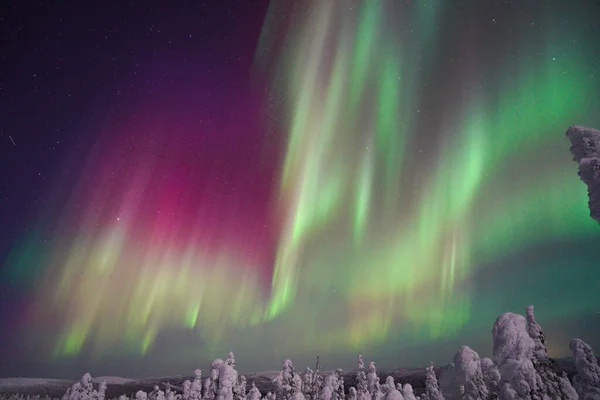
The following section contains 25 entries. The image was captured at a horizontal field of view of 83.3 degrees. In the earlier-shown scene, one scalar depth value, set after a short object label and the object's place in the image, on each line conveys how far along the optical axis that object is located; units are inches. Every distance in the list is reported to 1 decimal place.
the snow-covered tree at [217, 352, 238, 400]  1227.9
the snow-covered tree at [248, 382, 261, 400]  2007.3
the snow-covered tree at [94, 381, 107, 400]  2154.3
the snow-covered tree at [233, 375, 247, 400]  1263.8
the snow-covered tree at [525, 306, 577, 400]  802.2
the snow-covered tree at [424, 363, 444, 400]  2122.7
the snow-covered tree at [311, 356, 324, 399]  2003.7
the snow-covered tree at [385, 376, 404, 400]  1221.2
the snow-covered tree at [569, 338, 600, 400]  1207.6
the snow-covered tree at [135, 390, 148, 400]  2574.3
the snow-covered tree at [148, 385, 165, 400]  3228.6
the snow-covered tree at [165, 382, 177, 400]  3080.0
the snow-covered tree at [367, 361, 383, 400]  2196.1
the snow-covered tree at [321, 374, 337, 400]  1416.1
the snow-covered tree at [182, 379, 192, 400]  2069.0
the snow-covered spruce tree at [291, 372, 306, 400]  1205.2
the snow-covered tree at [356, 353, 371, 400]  2162.9
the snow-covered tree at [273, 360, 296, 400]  1477.2
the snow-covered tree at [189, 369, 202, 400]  2007.4
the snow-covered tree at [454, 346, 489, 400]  1059.9
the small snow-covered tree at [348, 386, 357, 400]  2240.4
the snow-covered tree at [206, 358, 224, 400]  1256.8
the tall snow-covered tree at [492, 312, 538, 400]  802.8
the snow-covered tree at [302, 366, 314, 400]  2382.8
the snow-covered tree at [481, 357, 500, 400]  1107.4
